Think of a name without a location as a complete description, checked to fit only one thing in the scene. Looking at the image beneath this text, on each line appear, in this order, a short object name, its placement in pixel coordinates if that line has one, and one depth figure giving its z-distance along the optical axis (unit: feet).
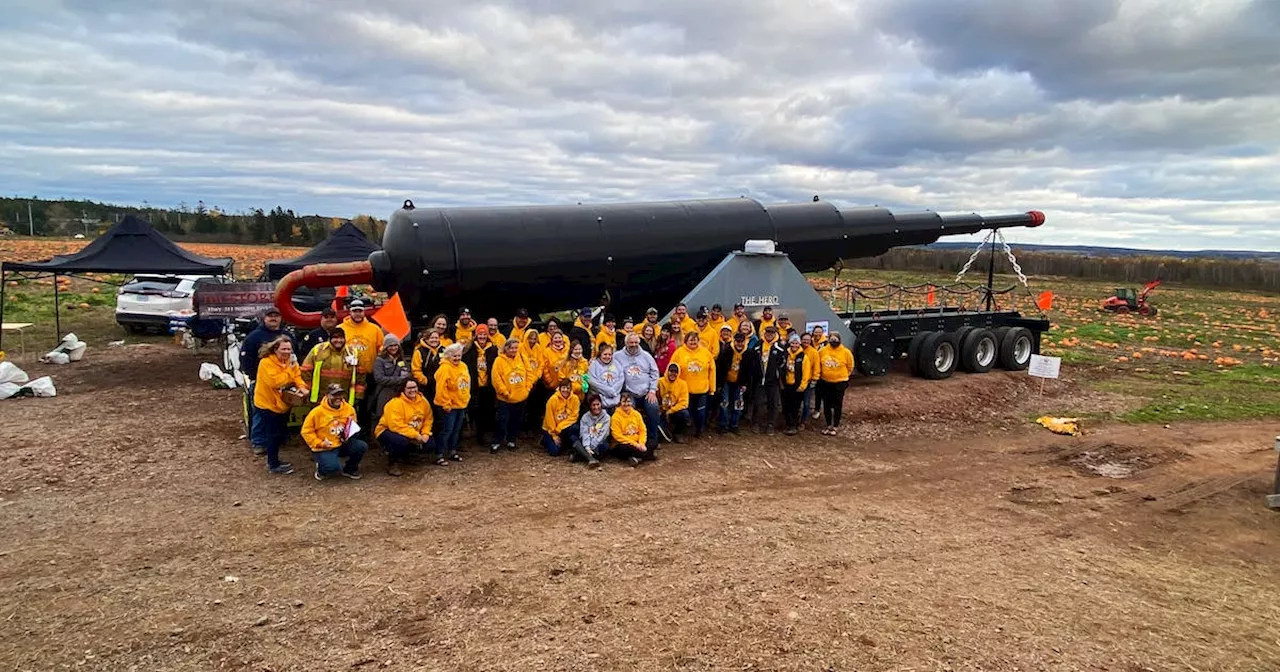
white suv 53.62
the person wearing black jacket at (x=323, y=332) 26.97
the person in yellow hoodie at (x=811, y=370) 31.09
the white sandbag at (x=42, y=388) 34.30
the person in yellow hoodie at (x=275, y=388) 23.68
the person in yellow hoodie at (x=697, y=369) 29.76
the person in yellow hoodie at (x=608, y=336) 31.55
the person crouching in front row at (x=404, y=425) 24.62
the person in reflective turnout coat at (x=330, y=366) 24.95
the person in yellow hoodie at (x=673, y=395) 29.30
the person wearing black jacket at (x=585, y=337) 31.81
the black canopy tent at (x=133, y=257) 46.96
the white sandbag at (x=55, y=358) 42.19
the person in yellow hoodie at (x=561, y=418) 27.14
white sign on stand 38.63
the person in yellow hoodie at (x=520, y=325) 29.12
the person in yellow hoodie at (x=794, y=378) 31.04
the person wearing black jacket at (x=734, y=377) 30.89
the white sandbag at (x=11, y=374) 34.09
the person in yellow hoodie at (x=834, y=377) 31.37
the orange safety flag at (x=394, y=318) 29.37
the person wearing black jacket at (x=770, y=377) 30.91
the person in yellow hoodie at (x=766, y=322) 32.14
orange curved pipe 28.45
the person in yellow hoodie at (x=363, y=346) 26.45
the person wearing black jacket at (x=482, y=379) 27.53
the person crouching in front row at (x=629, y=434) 26.50
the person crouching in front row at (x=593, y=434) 26.37
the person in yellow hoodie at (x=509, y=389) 27.14
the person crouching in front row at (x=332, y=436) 23.39
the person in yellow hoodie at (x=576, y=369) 27.89
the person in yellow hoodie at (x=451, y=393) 25.80
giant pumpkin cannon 29.19
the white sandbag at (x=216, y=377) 37.60
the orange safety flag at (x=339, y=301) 33.68
